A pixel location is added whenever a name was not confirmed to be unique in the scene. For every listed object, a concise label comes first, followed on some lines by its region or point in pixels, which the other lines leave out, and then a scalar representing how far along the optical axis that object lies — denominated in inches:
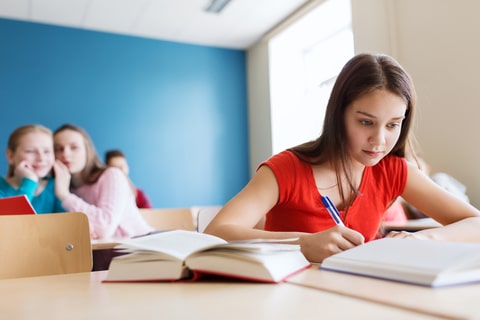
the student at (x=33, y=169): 95.5
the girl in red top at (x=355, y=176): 47.1
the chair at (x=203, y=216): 67.1
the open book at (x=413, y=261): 24.3
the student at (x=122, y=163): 174.2
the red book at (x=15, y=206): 65.6
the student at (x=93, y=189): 91.8
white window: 193.7
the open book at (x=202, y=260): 28.3
